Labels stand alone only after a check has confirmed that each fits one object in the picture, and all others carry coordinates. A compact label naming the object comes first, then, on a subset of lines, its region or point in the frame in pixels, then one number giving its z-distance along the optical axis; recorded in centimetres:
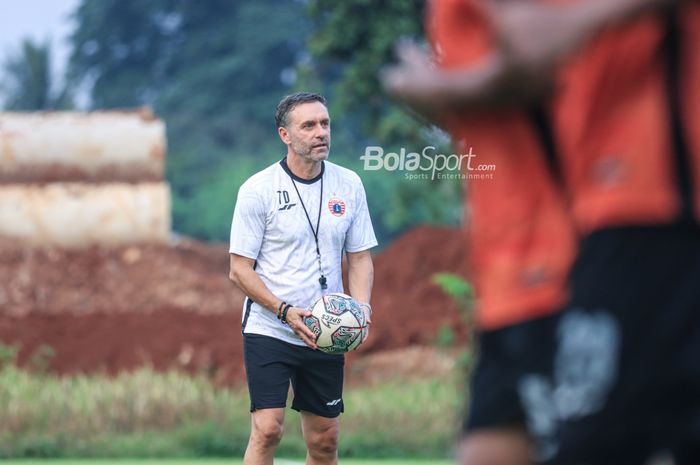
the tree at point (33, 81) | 8481
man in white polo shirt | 1575
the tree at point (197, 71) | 8619
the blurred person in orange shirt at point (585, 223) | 616
